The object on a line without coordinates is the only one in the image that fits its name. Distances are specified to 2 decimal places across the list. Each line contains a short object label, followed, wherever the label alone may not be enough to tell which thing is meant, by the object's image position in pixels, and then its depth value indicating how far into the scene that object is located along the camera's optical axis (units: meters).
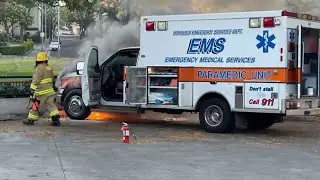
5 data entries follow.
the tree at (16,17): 54.87
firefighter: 12.03
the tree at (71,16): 55.92
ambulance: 10.48
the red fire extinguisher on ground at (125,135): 9.40
